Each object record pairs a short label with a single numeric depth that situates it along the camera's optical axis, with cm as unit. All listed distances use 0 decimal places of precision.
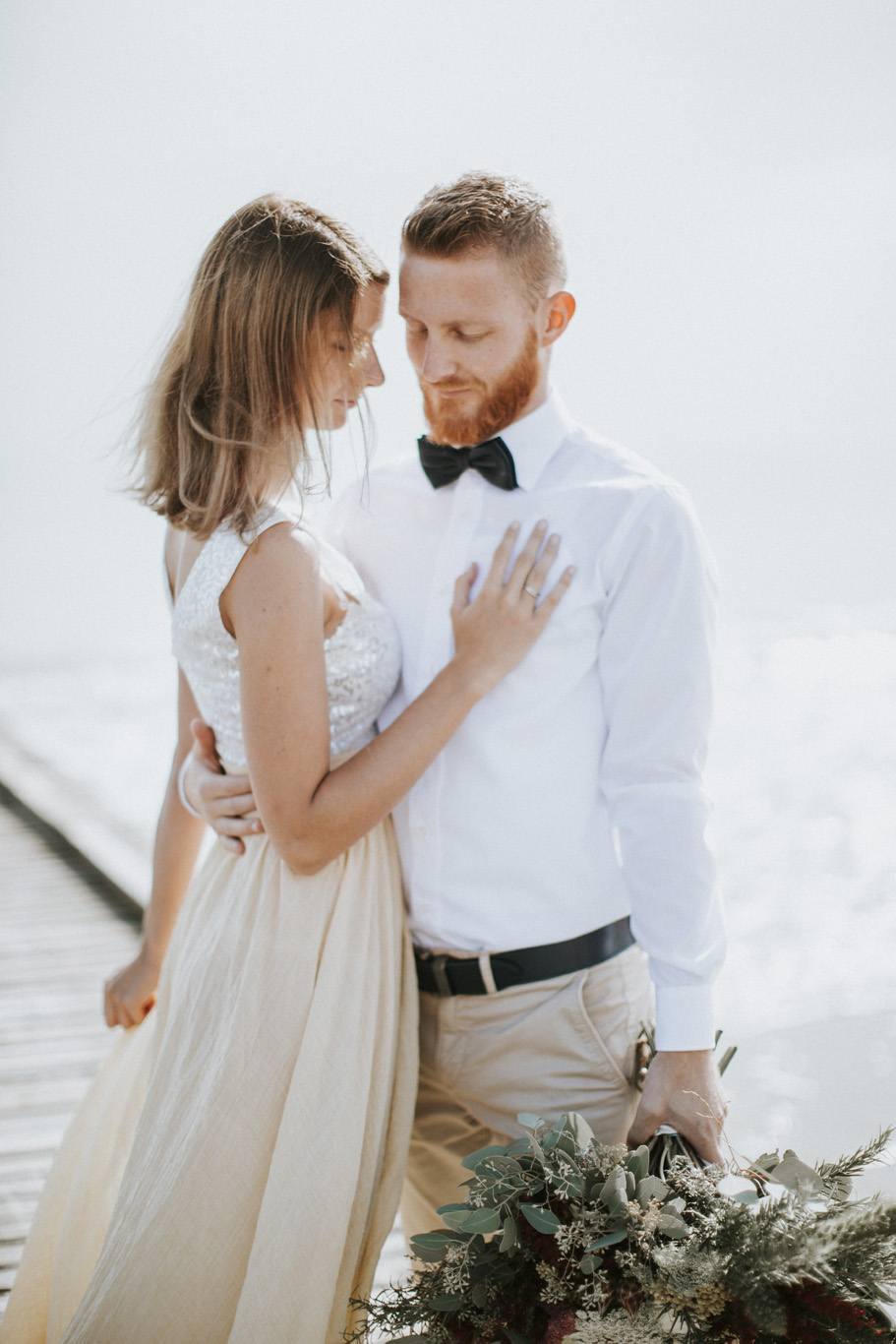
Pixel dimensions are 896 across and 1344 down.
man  163
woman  147
